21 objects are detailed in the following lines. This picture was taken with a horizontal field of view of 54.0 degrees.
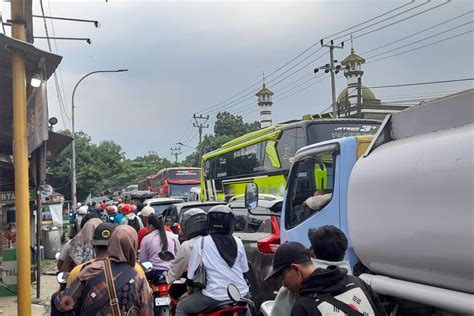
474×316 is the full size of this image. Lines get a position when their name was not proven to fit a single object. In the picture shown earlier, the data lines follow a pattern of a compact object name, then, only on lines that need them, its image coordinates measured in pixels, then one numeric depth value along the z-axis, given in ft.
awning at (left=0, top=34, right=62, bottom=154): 20.79
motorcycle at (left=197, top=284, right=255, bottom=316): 13.50
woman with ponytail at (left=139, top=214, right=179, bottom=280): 19.60
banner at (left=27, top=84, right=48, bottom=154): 21.06
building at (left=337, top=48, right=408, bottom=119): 122.91
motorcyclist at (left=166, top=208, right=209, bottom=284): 15.43
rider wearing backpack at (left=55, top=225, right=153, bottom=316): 10.12
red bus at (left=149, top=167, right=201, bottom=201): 89.76
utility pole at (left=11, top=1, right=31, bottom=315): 21.65
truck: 8.68
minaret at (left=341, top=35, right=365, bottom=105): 126.62
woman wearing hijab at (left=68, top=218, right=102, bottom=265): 16.06
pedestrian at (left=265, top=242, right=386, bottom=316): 7.63
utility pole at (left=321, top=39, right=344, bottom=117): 85.46
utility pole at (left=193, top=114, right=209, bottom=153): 169.27
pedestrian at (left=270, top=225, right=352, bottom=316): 8.59
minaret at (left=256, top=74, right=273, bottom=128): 148.87
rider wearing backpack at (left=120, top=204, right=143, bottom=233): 30.25
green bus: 37.01
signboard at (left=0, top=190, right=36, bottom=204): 35.21
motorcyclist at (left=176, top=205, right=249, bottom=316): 13.53
